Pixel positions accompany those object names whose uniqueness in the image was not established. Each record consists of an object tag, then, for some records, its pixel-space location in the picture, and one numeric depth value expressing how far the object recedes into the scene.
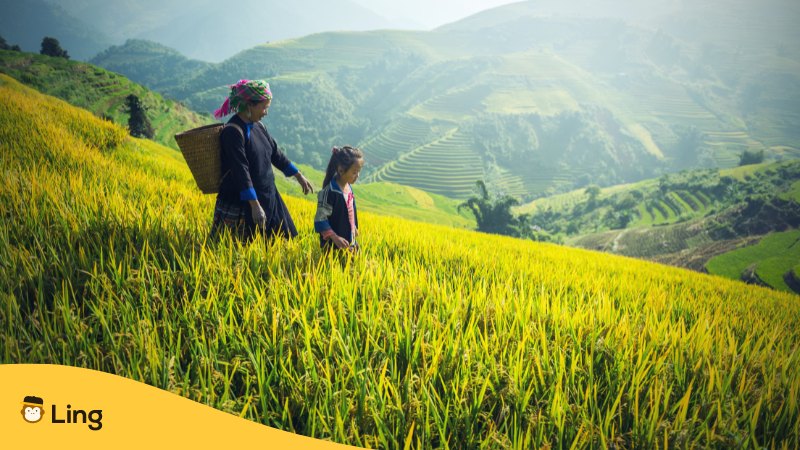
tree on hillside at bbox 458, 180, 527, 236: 67.03
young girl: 2.94
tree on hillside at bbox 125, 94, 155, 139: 37.06
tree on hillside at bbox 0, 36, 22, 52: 61.83
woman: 2.88
